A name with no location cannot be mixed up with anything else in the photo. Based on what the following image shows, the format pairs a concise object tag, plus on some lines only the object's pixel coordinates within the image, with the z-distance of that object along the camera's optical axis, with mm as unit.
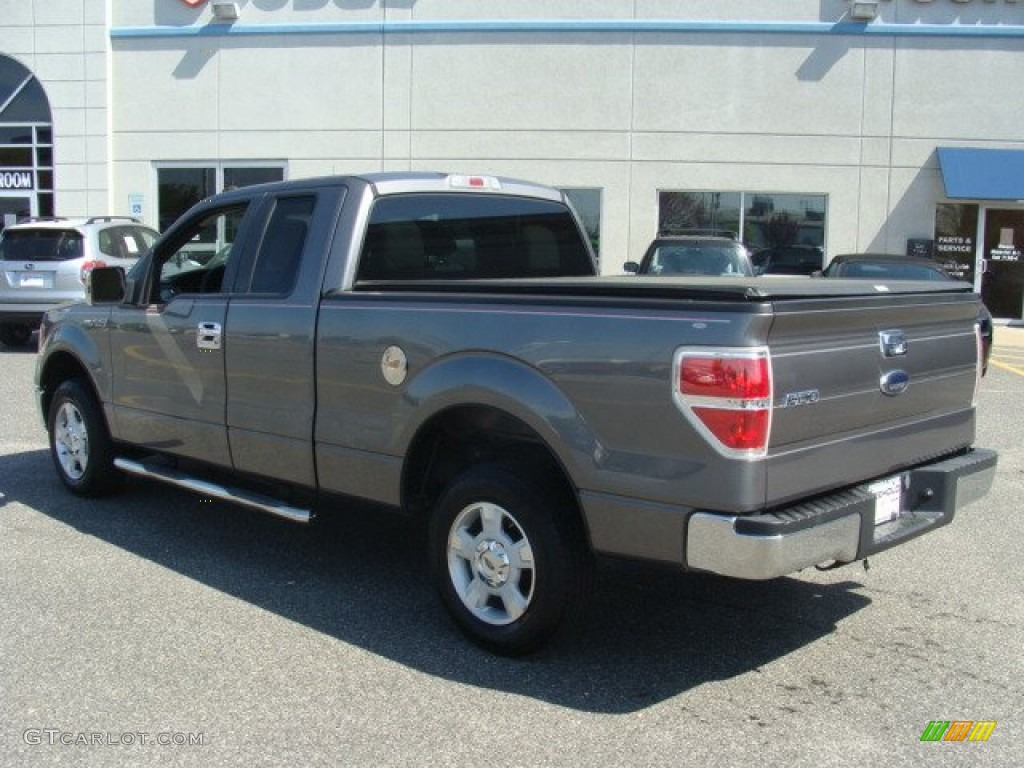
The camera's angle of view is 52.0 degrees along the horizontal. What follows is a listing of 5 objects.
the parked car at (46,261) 14117
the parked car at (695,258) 13102
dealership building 19781
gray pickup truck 3635
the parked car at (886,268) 12461
